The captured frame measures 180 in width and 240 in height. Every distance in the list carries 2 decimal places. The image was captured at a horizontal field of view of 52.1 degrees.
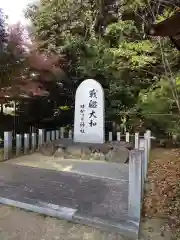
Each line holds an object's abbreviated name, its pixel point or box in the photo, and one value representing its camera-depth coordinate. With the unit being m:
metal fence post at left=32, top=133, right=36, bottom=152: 5.35
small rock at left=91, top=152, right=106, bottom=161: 4.75
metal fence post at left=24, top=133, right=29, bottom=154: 5.12
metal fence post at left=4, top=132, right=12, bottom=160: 4.66
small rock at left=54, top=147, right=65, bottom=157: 4.84
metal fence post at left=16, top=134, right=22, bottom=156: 4.96
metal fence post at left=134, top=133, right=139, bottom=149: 5.32
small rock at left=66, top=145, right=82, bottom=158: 4.87
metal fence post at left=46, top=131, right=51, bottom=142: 5.70
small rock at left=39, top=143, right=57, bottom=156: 4.95
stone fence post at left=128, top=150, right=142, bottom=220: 2.20
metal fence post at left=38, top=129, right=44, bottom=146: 5.46
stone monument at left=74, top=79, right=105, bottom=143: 5.54
